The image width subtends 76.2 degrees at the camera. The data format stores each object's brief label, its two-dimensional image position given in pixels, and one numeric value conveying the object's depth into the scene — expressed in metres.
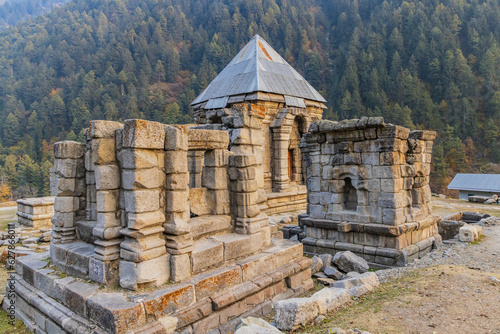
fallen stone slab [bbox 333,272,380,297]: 5.07
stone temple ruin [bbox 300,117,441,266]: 7.30
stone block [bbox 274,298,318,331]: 4.00
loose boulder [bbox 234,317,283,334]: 3.36
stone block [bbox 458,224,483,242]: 8.83
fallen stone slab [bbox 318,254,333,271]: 6.75
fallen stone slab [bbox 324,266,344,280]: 6.38
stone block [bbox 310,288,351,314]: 4.33
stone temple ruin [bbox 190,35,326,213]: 14.80
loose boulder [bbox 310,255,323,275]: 6.41
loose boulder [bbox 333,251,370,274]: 6.66
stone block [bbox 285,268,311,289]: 5.46
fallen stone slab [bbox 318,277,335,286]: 6.08
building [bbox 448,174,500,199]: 20.66
